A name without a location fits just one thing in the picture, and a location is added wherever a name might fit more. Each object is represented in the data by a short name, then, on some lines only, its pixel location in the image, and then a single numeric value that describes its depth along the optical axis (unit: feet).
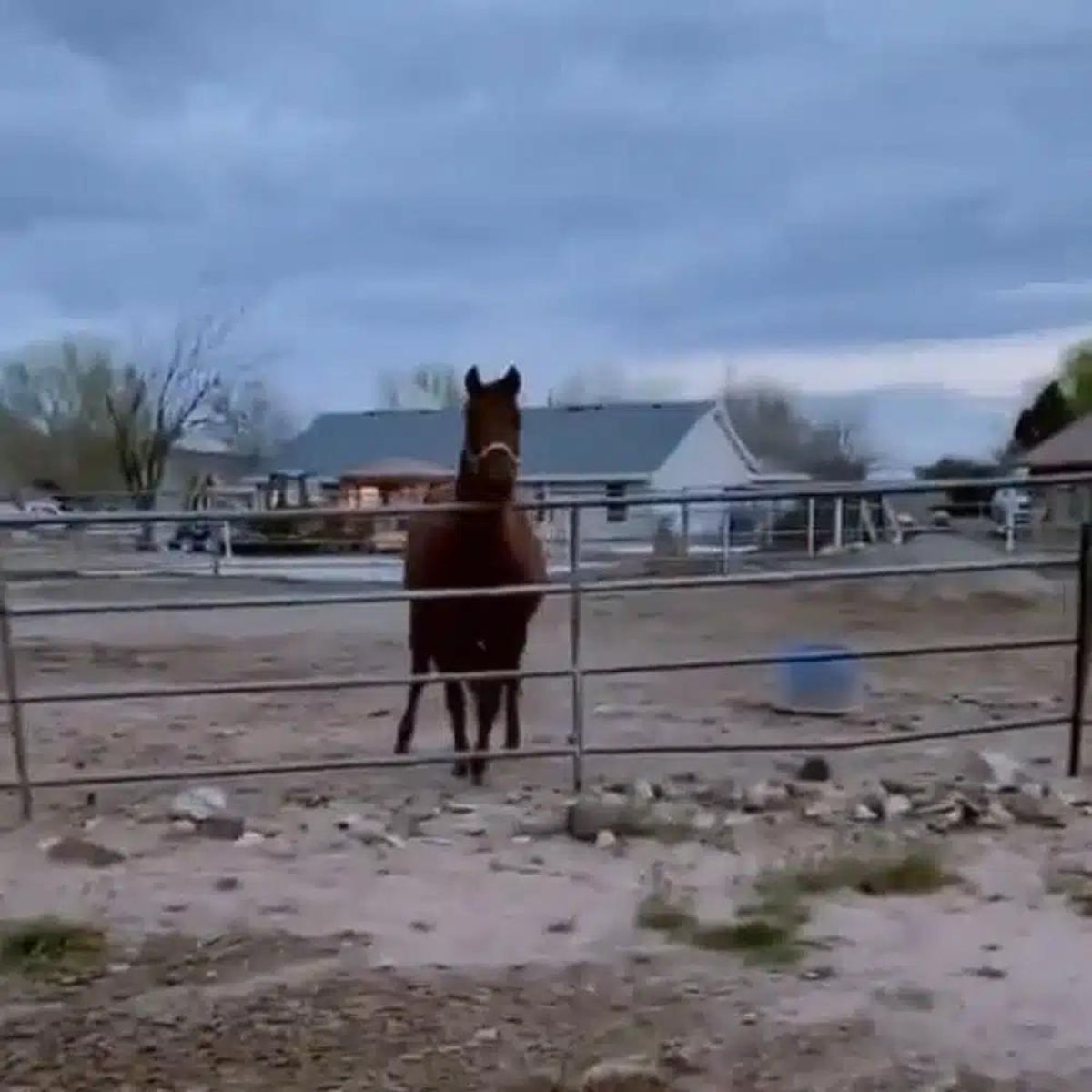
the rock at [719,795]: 17.04
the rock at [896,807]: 16.35
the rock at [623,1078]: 9.37
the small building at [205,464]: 157.07
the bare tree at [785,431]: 194.06
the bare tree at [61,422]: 149.38
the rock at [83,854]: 15.05
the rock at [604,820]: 15.58
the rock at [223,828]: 16.01
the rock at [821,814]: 16.26
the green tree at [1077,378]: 152.76
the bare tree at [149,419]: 144.77
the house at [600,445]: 133.08
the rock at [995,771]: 17.88
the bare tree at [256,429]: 168.66
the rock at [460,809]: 17.08
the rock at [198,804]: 16.71
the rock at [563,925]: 12.71
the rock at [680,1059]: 9.70
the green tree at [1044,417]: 147.64
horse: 19.53
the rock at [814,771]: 18.80
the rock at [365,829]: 15.72
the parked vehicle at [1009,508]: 58.94
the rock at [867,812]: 16.29
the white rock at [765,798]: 16.84
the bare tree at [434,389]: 197.47
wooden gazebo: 105.50
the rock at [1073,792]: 16.85
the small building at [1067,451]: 99.09
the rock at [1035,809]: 16.03
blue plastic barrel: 25.80
